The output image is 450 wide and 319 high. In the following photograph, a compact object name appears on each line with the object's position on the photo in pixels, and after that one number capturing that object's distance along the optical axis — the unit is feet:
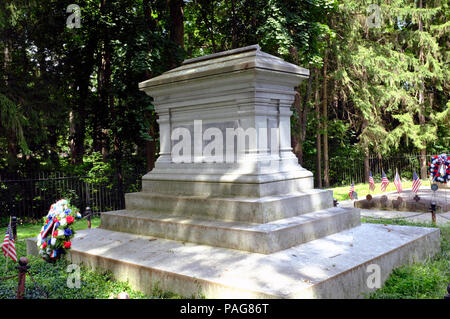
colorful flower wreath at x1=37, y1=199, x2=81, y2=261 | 18.98
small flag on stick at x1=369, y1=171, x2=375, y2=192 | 55.04
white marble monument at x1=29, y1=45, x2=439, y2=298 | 17.46
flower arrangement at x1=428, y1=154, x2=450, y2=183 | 50.47
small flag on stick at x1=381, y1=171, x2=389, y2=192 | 51.47
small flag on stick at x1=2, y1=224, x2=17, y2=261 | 20.16
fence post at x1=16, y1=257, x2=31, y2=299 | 16.11
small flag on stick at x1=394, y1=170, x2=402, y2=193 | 50.60
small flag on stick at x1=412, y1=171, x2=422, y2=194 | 47.67
